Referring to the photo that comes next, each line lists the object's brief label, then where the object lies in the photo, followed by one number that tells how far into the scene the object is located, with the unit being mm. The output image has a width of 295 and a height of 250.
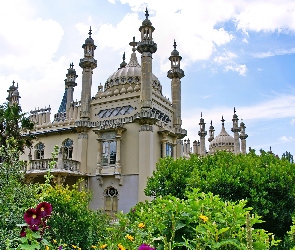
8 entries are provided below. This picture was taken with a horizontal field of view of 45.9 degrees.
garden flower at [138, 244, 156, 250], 4395
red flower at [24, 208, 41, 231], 5141
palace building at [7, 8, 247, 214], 25203
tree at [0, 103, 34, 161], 22719
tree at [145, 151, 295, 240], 14156
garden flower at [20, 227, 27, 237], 5254
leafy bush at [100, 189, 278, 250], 5547
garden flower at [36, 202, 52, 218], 5195
